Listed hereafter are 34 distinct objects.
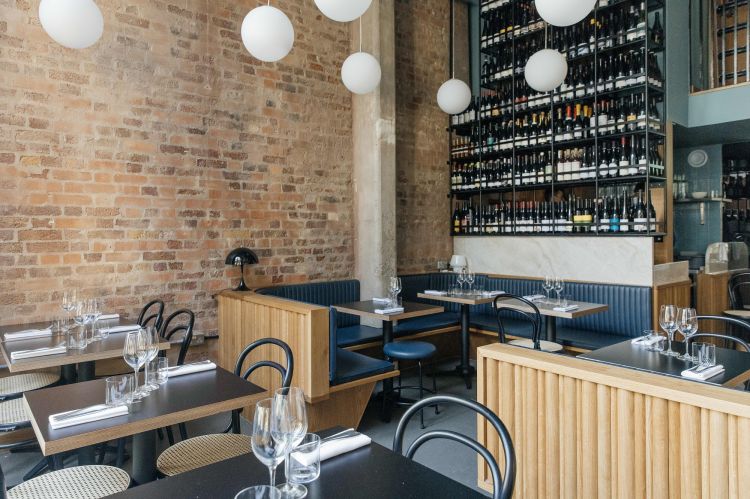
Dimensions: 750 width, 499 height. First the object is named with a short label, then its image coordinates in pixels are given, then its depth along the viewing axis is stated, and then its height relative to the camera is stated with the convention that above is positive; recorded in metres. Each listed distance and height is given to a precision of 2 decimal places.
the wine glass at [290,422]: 1.21 -0.44
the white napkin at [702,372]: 2.26 -0.64
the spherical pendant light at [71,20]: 3.00 +1.38
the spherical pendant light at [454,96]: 5.25 +1.50
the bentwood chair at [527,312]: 4.09 -0.65
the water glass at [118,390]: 1.94 -0.57
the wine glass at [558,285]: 4.66 -0.47
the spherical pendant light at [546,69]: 4.38 +1.48
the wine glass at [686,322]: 2.62 -0.47
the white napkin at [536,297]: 4.76 -0.59
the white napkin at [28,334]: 3.14 -0.56
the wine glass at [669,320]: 2.66 -0.46
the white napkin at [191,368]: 2.35 -0.61
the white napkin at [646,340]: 2.85 -0.62
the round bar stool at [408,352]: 4.12 -0.95
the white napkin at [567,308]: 4.21 -0.62
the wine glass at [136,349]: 2.09 -0.44
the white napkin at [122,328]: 3.38 -0.58
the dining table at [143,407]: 1.72 -0.64
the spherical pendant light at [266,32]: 3.08 +1.31
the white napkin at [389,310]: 4.17 -0.60
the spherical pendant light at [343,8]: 2.74 +1.29
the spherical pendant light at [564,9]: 2.92 +1.34
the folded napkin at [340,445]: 1.48 -0.63
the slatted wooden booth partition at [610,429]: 1.58 -0.72
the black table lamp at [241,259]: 4.54 -0.16
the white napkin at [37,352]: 2.66 -0.58
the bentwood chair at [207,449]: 2.17 -0.96
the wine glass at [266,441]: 1.20 -0.48
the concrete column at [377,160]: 5.52 +0.88
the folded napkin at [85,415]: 1.76 -0.62
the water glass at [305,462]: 1.33 -0.61
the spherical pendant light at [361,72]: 4.17 +1.41
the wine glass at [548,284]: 4.73 -0.46
